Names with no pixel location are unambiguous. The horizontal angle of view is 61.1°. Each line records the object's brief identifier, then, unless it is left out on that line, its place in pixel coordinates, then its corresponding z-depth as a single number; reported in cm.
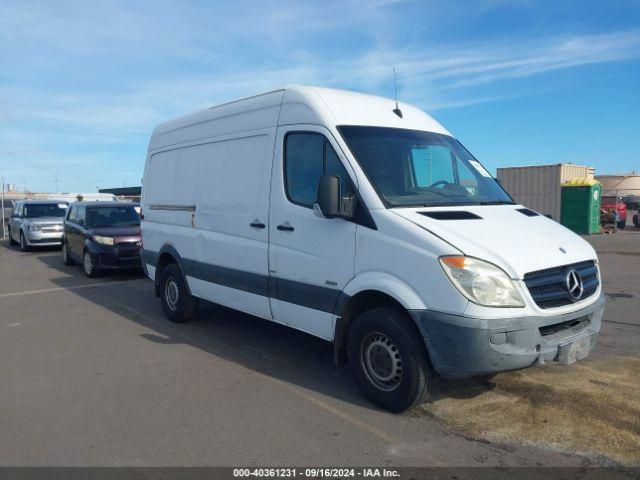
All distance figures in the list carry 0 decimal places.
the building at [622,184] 5128
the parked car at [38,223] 1742
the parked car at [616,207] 2584
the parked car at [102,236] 1144
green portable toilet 2253
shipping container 2348
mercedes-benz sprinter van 383
